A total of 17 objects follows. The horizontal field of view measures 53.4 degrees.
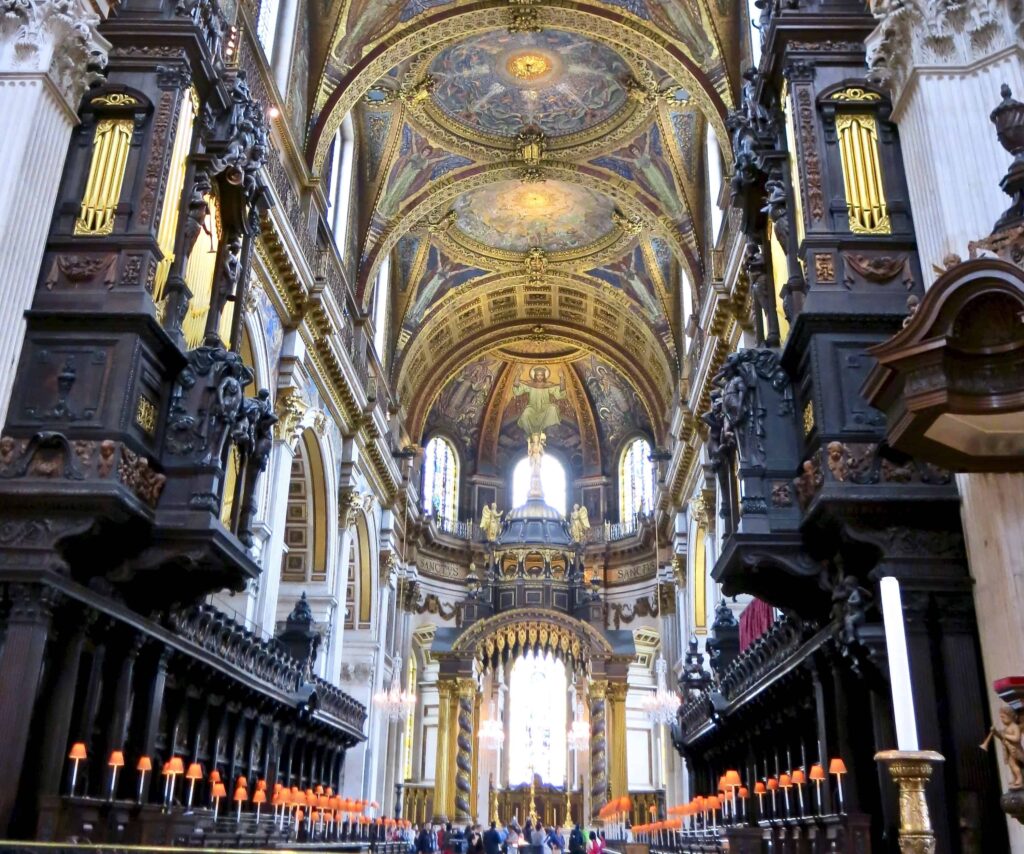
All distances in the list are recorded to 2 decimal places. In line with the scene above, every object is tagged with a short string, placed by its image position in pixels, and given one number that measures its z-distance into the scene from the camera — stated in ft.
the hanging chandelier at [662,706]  80.79
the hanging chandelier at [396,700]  80.33
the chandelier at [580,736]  98.73
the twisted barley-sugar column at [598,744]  93.45
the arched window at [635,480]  110.22
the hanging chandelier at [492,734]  100.01
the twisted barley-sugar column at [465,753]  92.22
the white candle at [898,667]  13.66
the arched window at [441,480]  111.24
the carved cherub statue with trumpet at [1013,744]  16.81
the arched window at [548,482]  116.06
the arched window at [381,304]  88.28
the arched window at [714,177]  70.64
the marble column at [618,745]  91.76
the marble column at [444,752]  91.40
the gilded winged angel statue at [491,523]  110.52
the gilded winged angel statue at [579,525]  109.91
